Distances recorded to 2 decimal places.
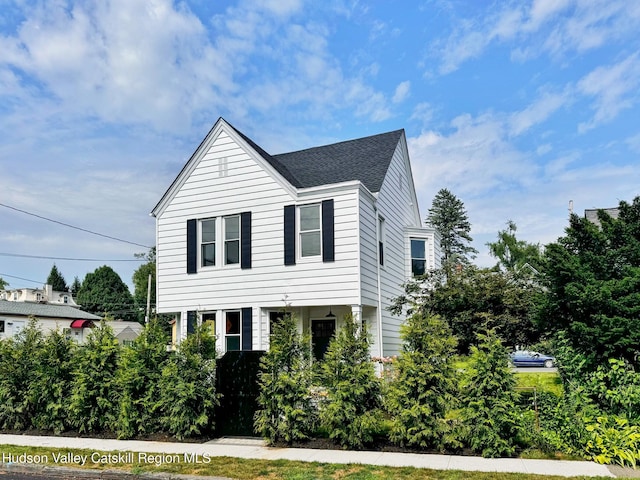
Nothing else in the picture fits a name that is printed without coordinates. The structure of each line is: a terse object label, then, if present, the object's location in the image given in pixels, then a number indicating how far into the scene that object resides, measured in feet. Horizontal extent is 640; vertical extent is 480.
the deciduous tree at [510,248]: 147.54
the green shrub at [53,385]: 34.22
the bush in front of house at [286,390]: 28.48
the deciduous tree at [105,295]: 204.85
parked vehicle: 105.70
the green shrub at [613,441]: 22.20
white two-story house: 45.44
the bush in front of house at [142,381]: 31.45
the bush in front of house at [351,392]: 26.94
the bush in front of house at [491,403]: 24.16
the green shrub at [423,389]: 25.67
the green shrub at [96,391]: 32.86
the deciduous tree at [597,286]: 24.36
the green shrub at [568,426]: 23.93
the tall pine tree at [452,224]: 151.64
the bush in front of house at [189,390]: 30.19
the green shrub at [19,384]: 35.60
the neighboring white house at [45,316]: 119.14
